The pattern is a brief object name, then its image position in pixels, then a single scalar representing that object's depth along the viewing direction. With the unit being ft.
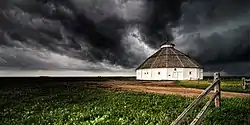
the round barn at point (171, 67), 108.82
